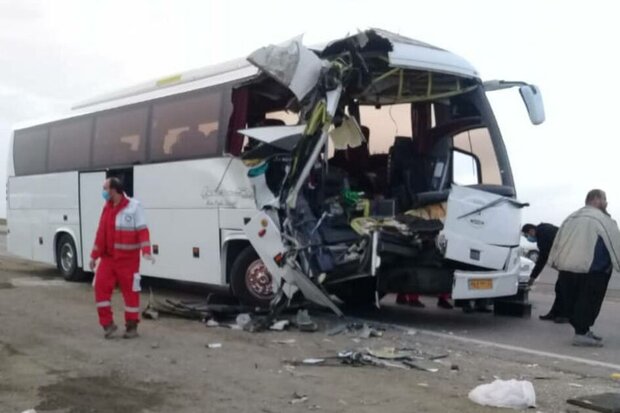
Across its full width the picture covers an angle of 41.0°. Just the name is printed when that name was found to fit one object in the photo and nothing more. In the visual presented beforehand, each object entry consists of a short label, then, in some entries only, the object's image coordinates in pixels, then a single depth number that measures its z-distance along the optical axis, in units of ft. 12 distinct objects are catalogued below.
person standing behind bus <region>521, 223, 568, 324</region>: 40.27
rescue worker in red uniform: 28.86
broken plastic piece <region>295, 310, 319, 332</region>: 31.58
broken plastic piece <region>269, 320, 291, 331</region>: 31.45
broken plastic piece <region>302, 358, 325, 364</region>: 24.79
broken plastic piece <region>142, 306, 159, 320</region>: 33.96
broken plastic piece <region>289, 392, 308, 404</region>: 20.08
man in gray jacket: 30.50
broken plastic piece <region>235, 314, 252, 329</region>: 31.63
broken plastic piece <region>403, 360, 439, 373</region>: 24.54
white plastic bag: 20.12
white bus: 31.81
